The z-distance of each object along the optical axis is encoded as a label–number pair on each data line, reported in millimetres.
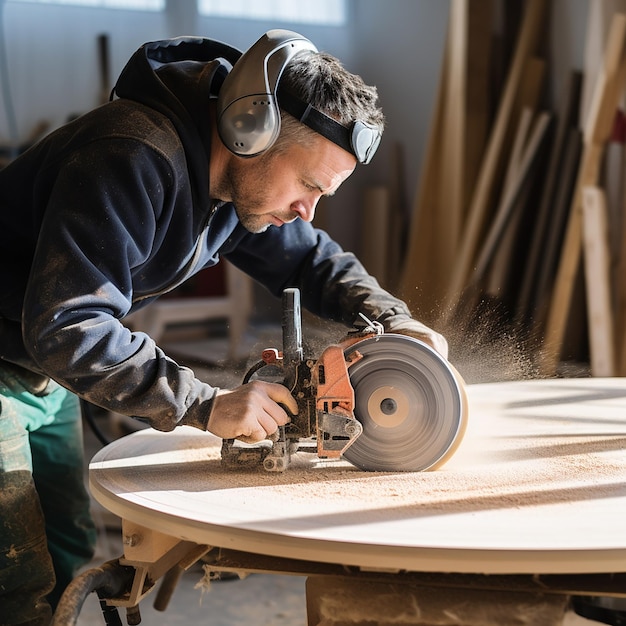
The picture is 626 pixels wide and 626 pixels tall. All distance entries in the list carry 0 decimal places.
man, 1751
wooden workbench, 1422
